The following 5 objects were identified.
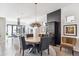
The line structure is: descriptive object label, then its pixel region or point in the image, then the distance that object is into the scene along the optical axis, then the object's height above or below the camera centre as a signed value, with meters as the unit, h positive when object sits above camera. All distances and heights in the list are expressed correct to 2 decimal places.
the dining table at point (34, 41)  1.64 -0.37
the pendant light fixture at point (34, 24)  1.45 +0.15
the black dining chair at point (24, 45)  1.51 -0.44
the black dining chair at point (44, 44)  1.57 -0.44
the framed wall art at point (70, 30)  1.52 -0.02
